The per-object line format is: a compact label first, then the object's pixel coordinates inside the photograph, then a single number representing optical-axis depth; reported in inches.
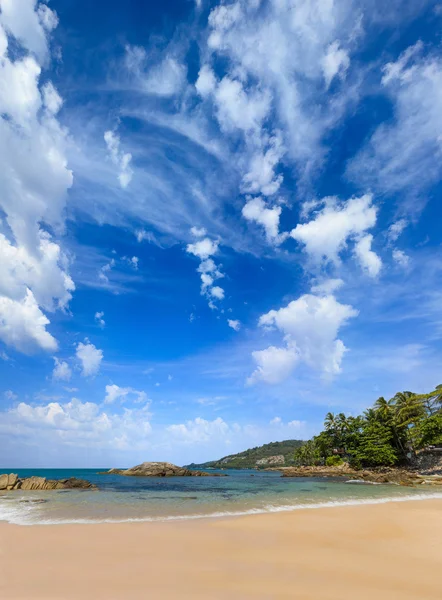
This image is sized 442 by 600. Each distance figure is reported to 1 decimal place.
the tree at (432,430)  1904.5
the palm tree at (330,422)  2962.6
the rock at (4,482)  1476.4
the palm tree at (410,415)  2324.4
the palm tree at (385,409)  2518.5
